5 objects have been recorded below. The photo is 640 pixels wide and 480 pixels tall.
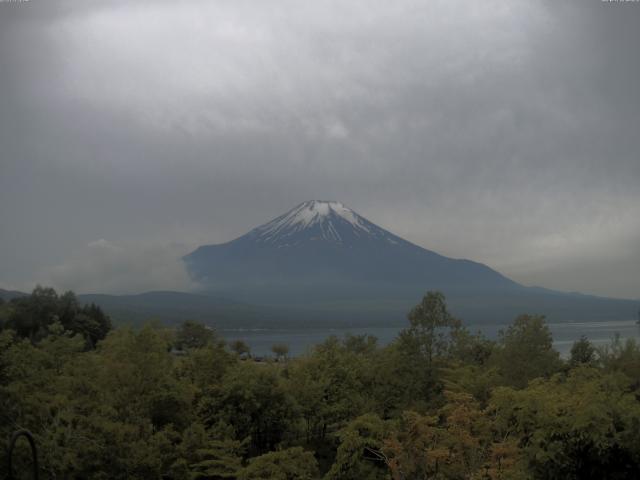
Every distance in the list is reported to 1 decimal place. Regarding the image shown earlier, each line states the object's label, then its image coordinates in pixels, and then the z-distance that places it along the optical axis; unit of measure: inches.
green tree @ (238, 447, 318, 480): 558.3
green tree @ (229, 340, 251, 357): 1929.1
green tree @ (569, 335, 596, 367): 1252.5
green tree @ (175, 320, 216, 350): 1923.0
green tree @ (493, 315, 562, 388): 889.5
